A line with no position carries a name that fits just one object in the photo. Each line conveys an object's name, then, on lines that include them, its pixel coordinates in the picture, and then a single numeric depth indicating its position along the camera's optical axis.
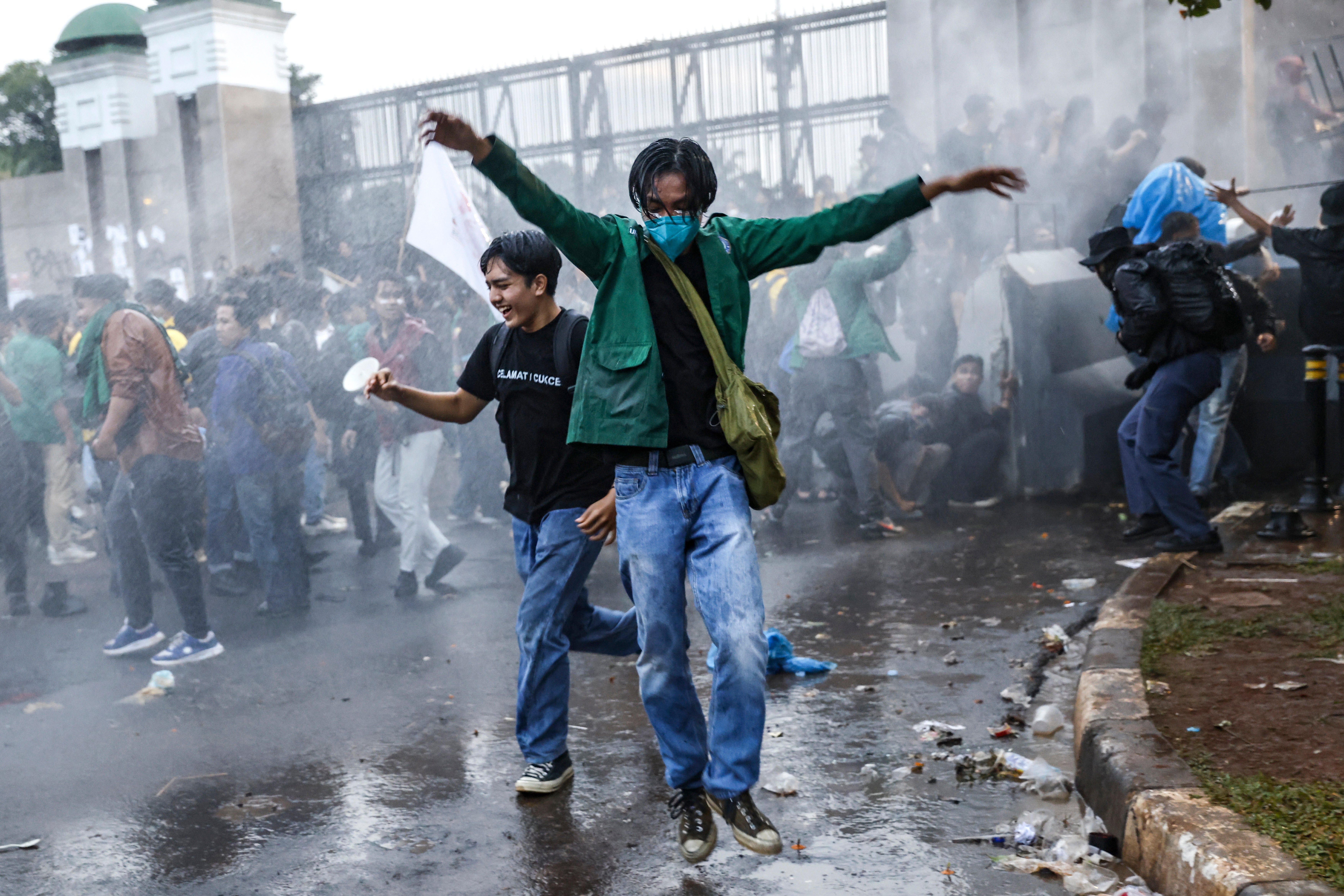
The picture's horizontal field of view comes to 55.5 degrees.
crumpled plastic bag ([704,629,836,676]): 4.95
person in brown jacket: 6.09
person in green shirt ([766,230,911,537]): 8.14
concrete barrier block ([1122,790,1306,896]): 2.68
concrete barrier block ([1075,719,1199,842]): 3.23
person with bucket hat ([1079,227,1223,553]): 6.22
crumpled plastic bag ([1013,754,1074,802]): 3.59
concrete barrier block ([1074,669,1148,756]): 3.79
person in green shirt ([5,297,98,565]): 8.39
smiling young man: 3.84
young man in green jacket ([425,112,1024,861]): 3.07
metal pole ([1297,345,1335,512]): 6.97
